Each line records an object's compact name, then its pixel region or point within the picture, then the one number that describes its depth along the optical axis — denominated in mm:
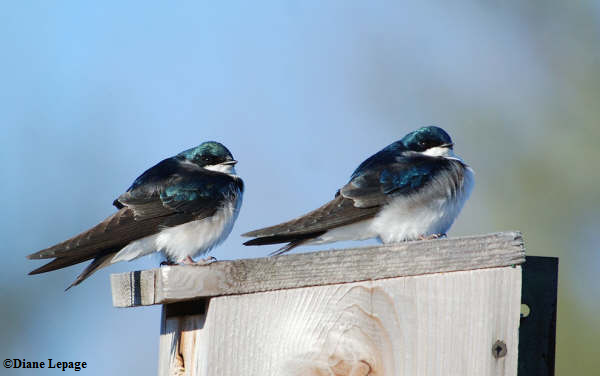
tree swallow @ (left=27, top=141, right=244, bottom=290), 7051
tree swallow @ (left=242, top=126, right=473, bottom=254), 7000
